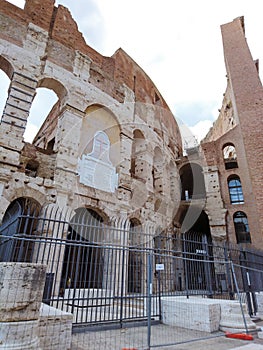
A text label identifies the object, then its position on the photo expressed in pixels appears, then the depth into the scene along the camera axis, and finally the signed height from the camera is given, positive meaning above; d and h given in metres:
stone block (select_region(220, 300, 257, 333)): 5.27 -0.76
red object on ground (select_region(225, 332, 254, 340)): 4.62 -0.96
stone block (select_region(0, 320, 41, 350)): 3.02 -0.71
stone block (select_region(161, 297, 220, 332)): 5.30 -0.69
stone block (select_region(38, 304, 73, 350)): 3.64 -0.75
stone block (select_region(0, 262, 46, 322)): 3.22 -0.18
